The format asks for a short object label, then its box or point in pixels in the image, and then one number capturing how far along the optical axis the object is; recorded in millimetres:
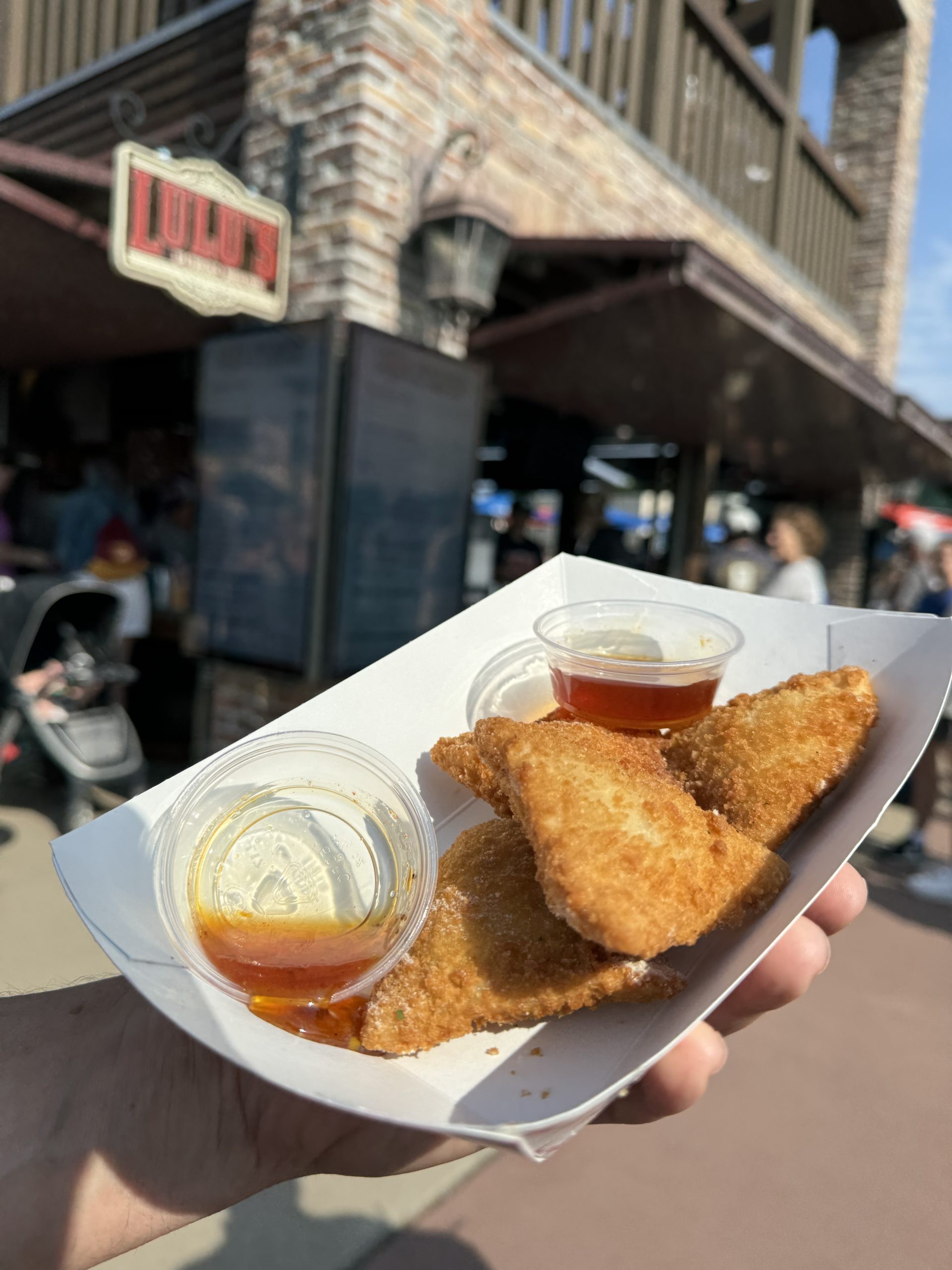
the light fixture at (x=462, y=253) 4527
